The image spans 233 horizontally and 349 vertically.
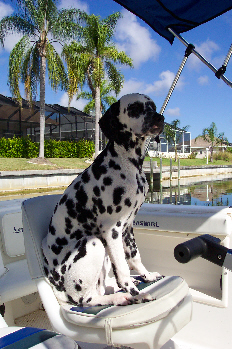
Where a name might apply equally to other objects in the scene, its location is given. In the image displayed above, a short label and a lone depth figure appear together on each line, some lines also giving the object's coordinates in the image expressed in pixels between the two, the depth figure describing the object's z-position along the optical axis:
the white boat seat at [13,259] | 2.14
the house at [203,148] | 46.10
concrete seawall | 13.76
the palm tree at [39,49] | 17.27
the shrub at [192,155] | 41.16
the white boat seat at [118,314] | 1.38
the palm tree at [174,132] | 38.31
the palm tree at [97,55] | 19.45
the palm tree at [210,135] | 45.59
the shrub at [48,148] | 19.22
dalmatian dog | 1.59
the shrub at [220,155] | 39.18
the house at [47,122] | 22.64
